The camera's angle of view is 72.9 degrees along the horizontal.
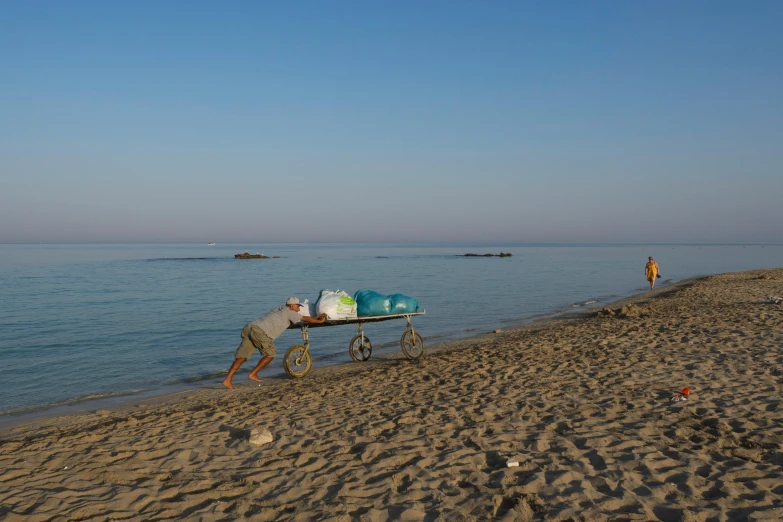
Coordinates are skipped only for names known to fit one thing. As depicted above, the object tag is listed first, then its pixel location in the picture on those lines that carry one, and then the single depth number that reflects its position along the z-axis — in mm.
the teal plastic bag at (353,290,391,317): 10359
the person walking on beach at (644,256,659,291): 24766
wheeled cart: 10156
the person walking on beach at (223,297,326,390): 9172
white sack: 9680
